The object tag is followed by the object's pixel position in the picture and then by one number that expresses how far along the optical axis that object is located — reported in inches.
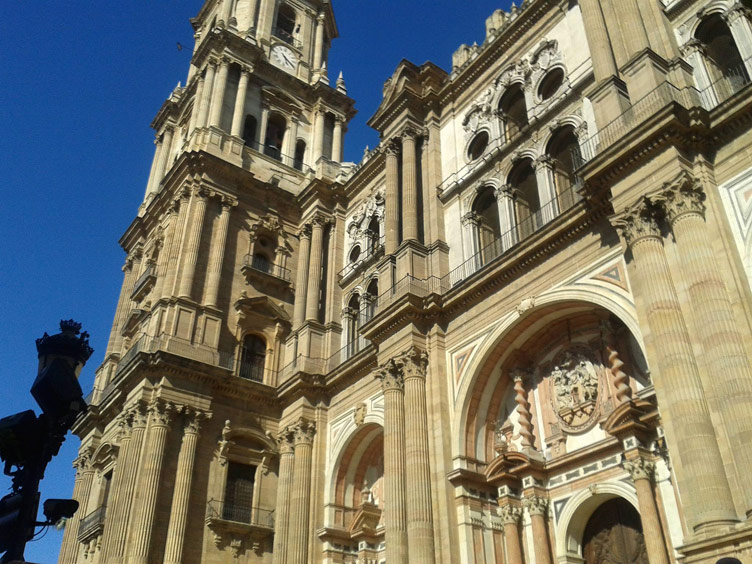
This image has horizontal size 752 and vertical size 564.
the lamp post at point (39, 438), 224.2
